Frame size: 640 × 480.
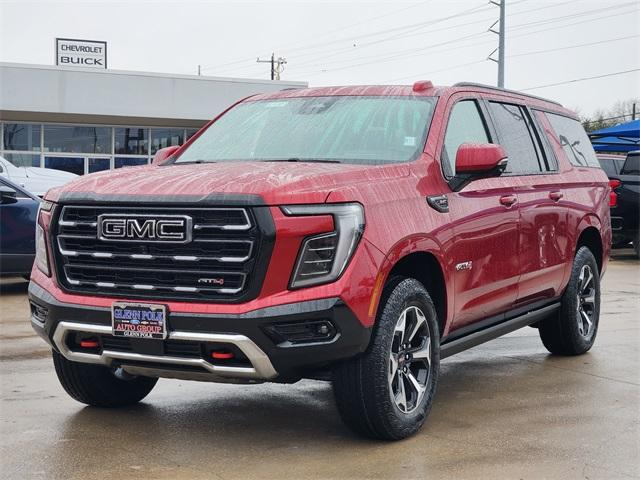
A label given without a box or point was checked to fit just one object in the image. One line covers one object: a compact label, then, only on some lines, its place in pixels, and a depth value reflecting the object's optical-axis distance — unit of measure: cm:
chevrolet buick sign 4159
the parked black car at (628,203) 1747
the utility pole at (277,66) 8067
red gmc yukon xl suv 469
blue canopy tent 2255
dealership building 3097
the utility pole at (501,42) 4084
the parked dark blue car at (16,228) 1172
